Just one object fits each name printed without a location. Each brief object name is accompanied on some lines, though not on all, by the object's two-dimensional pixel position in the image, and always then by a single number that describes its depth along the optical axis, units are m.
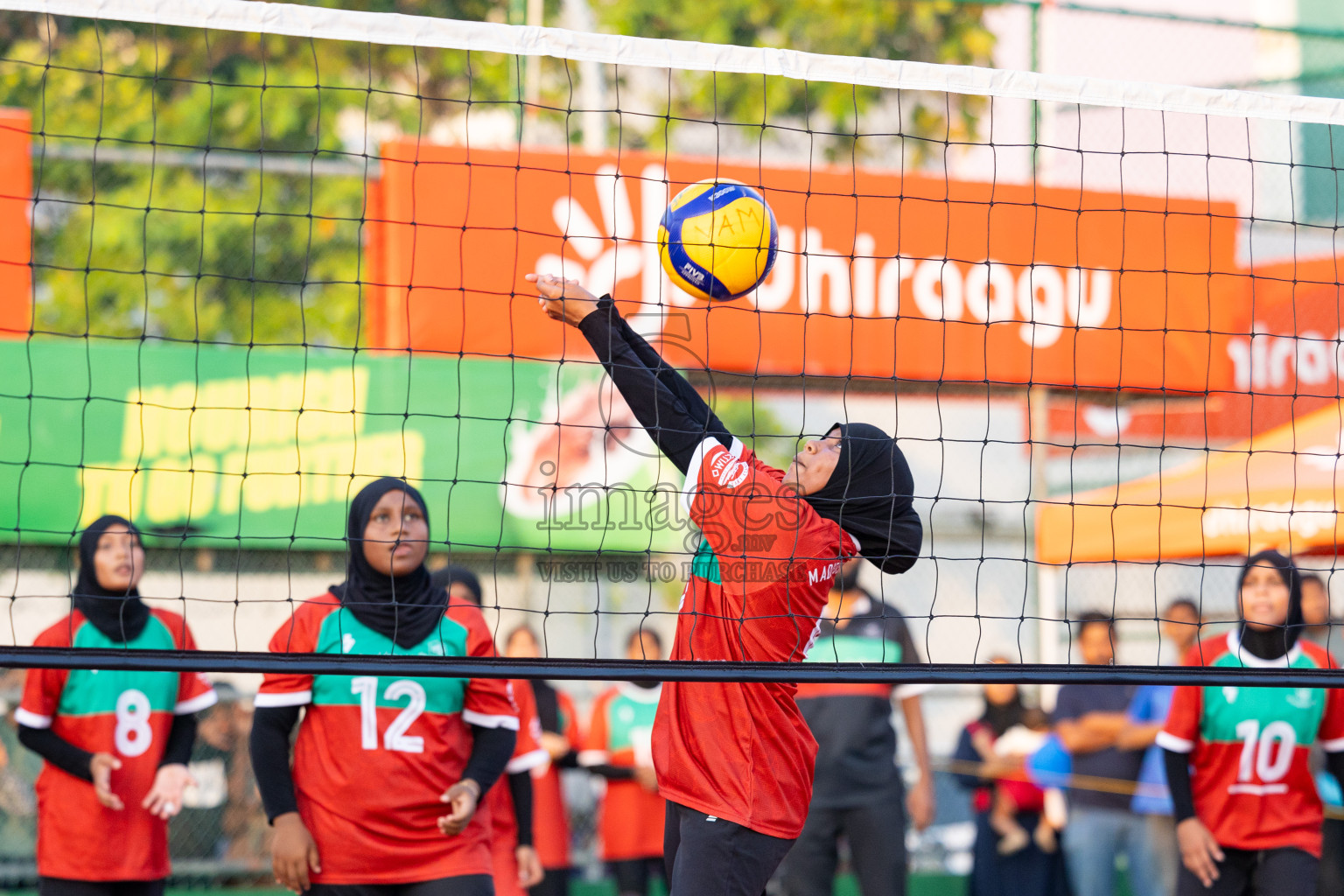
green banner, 14.27
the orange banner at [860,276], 15.39
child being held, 14.44
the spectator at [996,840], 14.39
